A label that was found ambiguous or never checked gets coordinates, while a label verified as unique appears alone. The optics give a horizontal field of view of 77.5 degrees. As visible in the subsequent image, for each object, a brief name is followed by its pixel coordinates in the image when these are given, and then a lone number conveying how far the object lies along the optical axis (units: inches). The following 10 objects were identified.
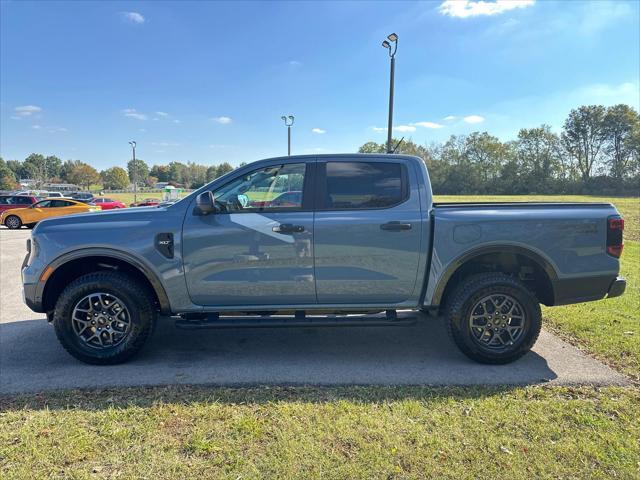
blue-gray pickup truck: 146.5
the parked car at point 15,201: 797.2
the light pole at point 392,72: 388.3
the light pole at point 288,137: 667.1
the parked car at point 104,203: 1124.9
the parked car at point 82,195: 1612.9
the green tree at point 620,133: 3112.7
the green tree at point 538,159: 3184.1
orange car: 734.5
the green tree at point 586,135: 3336.6
